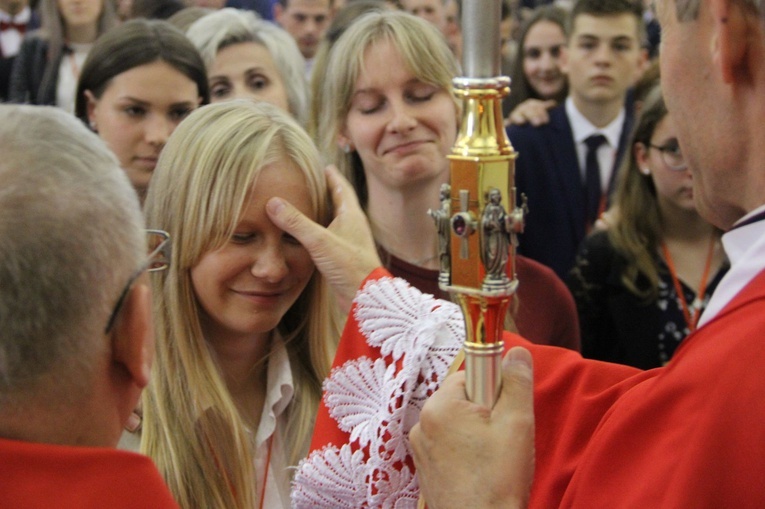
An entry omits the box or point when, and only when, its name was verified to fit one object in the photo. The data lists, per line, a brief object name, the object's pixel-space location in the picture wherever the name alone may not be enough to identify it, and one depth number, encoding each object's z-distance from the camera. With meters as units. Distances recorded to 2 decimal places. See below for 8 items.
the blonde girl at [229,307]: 2.31
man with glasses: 1.29
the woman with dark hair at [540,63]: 5.83
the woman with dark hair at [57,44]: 5.27
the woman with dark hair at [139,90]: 3.67
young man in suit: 4.51
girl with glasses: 3.69
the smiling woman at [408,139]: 3.25
